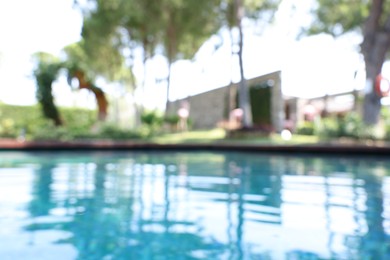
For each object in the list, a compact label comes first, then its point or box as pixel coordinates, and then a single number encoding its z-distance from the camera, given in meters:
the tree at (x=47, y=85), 17.19
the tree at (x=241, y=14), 15.18
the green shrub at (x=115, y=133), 15.62
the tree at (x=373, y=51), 12.68
